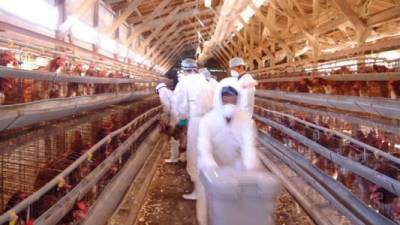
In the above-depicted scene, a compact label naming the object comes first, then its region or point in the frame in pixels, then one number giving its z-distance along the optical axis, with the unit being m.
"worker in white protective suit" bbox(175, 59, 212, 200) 4.78
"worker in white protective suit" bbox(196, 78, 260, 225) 2.75
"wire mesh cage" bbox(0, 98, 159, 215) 2.55
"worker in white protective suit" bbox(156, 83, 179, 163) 6.28
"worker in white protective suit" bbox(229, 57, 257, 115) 5.40
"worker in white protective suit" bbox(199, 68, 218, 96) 6.48
